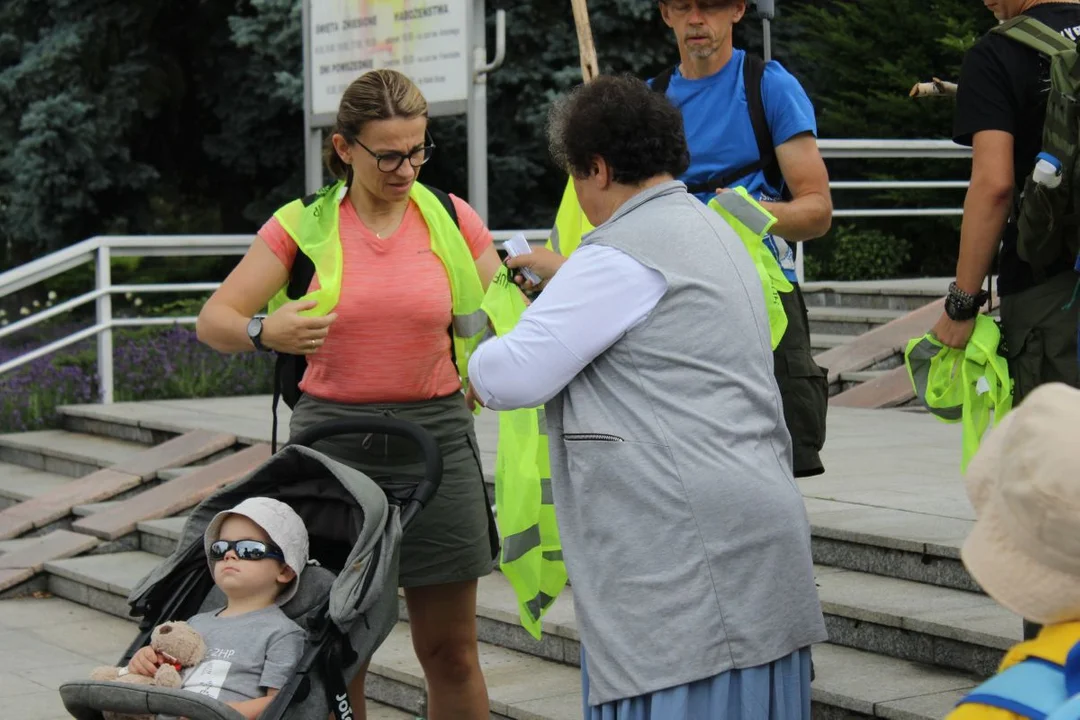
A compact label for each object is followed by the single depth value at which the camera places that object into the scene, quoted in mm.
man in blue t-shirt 4352
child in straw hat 1995
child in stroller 3932
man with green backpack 3875
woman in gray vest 3227
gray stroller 3752
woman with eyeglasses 4250
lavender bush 11109
